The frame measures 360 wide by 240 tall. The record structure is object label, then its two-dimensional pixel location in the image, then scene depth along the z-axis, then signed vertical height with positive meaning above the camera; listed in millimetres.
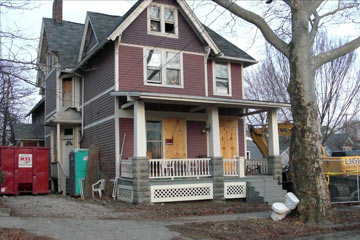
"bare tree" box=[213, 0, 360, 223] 11023 +1336
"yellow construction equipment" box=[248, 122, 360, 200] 15781 -1000
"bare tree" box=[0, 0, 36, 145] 8820 +2192
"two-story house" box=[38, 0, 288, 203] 14906 +2070
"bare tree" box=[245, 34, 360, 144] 26656 +4884
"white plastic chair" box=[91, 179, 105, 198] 16275 -1296
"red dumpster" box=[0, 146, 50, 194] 17125 -522
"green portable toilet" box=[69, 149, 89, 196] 16844 -503
